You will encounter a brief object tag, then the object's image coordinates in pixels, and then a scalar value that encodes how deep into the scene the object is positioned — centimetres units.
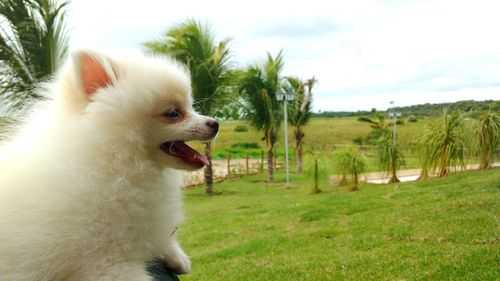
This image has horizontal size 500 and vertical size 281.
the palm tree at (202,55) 1499
